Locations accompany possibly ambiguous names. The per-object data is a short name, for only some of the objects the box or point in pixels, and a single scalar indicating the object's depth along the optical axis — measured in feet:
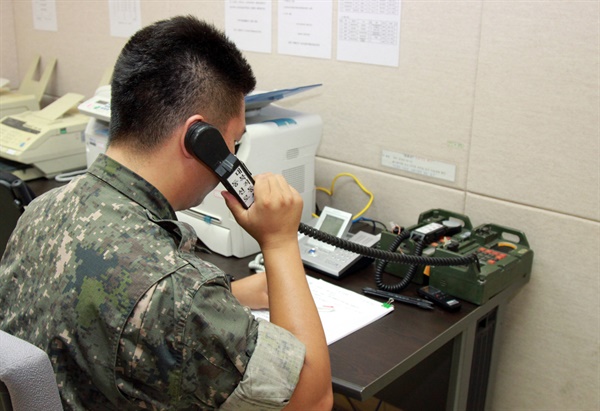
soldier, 3.01
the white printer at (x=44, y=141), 7.77
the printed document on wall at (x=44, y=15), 10.08
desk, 4.24
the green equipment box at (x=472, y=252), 5.10
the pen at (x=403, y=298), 5.03
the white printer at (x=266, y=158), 5.79
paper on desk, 4.67
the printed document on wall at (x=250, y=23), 7.20
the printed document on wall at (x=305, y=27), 6.66
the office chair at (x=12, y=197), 5.82
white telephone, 5.52
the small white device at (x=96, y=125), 7.15
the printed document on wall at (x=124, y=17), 8.72
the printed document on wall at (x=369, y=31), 6.17
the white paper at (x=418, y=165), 6.14
